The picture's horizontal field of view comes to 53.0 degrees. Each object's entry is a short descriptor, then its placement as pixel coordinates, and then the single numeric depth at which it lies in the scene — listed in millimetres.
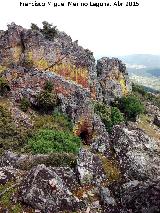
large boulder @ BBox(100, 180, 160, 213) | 7263
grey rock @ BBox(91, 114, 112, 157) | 10171
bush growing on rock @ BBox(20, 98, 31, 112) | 19444
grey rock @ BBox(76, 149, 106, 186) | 8479
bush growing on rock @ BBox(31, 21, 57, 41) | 28939
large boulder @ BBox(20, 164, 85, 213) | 7485
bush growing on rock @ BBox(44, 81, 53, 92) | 20755
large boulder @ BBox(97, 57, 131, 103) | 31849
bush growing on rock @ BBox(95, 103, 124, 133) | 24076
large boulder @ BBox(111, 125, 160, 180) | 8801
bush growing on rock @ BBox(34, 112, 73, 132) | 18312
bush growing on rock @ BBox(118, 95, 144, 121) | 30512
